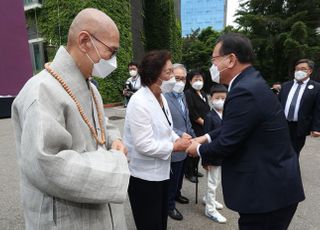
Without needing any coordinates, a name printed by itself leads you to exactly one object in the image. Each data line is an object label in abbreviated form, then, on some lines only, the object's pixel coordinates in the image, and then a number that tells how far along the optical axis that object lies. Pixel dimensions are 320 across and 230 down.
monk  1.08
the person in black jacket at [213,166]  3.36
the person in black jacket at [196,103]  4.20
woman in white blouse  2.18
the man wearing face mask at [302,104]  4.21
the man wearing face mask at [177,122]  3.01
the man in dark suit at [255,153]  1.74
